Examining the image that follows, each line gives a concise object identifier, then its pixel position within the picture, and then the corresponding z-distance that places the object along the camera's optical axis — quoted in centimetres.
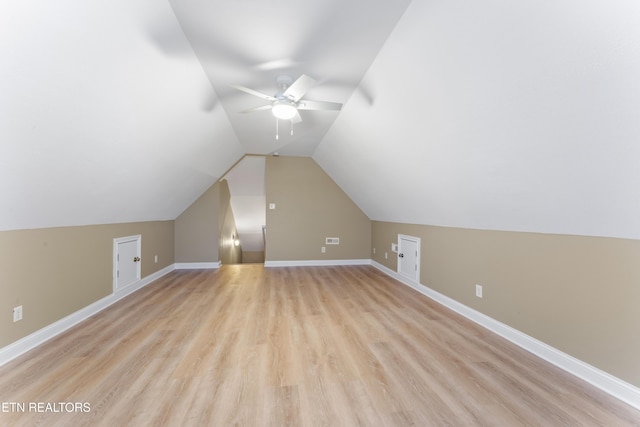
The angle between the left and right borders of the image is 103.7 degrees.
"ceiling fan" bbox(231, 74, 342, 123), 213
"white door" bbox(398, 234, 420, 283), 387
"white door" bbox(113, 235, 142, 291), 334
